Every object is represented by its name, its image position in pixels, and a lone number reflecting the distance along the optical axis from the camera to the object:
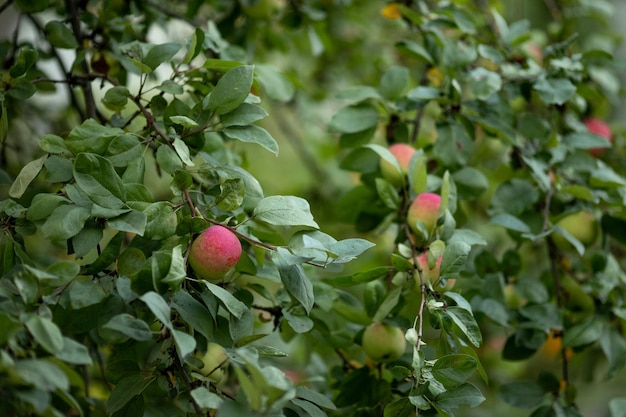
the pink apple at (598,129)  3.42
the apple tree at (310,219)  2.72
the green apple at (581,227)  3.19
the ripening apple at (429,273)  2.87
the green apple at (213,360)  2.84
